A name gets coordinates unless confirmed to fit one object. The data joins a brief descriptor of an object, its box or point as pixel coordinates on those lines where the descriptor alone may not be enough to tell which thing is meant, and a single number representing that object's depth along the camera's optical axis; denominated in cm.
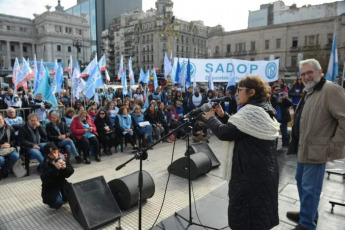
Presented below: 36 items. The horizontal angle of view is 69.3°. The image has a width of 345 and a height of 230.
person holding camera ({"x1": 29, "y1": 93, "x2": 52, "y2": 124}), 870
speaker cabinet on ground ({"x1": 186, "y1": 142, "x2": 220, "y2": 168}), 611
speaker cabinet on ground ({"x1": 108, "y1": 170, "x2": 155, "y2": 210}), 402
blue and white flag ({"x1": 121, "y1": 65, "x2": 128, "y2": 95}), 1394
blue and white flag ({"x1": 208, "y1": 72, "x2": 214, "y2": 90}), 1236
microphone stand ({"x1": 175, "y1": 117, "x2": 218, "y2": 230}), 357
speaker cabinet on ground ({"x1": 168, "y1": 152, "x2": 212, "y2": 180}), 529
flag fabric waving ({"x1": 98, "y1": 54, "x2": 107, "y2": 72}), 1253
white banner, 1316
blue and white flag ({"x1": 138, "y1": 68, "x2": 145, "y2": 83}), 1773
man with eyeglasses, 284
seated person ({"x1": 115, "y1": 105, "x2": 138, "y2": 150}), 798
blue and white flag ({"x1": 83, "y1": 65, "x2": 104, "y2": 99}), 983
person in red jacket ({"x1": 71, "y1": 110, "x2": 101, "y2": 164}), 684
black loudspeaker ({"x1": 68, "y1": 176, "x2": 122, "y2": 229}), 359
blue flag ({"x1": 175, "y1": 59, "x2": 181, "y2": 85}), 1309
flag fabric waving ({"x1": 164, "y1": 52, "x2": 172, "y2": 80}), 1409
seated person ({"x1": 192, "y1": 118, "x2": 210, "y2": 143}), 895
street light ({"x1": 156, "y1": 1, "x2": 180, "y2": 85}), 1536
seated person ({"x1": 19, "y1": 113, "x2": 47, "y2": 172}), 583
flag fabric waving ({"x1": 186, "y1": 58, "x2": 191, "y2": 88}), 1233
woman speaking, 226
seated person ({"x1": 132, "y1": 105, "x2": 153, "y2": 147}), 857
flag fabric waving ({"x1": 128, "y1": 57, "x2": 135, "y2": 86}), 1619
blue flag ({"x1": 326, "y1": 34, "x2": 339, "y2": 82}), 848
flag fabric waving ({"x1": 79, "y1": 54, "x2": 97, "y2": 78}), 1032
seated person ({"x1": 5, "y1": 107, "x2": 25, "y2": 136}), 662
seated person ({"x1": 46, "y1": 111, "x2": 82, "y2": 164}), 645
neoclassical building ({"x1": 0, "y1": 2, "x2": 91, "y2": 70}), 7825
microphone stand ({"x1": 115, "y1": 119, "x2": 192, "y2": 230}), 266
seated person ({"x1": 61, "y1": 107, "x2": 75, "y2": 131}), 734
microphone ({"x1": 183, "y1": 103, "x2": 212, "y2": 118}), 256
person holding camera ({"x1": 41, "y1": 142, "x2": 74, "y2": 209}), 405
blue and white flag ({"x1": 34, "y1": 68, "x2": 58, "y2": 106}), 882
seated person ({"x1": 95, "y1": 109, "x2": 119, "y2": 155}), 755
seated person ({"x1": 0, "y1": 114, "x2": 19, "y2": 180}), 560
